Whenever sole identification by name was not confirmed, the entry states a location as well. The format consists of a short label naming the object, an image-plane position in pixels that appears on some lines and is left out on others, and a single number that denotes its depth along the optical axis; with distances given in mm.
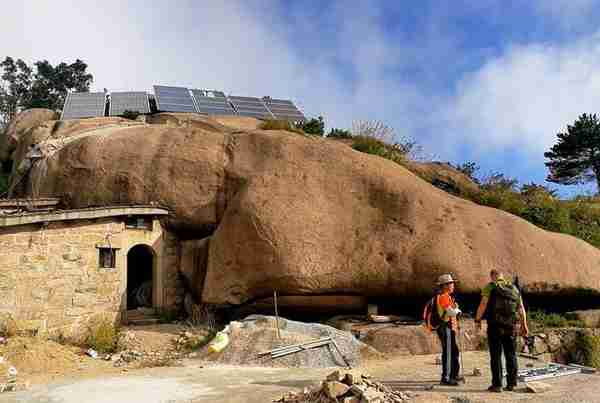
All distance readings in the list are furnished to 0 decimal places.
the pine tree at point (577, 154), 25797
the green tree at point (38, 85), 36125
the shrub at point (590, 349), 10432
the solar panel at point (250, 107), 21391
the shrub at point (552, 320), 11406
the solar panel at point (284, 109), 21844
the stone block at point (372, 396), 5902
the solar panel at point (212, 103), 20844
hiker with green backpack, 7062
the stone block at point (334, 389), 6121
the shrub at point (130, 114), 20688
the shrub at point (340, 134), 20453
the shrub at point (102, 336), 11172
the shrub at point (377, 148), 17125
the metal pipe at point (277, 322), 10138
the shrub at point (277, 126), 17766
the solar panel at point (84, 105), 20172
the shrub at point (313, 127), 19912
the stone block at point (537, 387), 6900
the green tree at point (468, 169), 20700
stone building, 10914
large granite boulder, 11617
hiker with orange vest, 7473
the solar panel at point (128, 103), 21156
